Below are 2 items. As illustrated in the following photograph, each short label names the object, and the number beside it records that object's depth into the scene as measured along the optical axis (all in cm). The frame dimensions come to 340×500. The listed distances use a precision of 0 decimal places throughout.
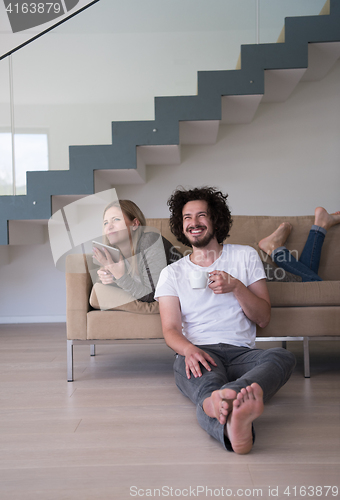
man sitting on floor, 136
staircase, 282
